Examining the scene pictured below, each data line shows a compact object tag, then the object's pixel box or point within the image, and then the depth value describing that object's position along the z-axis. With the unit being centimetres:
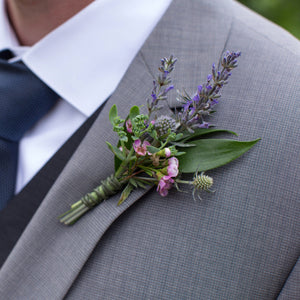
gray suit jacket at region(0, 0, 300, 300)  35
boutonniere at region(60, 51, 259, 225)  33
